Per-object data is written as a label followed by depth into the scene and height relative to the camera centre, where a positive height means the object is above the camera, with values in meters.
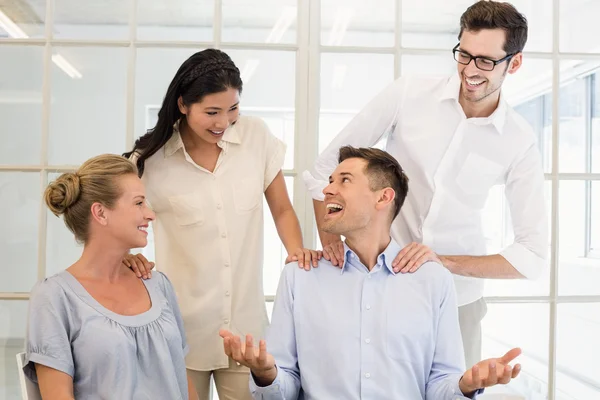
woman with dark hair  2.24 -0.09
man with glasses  2.28 +0.14
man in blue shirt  1.94 -0.33
